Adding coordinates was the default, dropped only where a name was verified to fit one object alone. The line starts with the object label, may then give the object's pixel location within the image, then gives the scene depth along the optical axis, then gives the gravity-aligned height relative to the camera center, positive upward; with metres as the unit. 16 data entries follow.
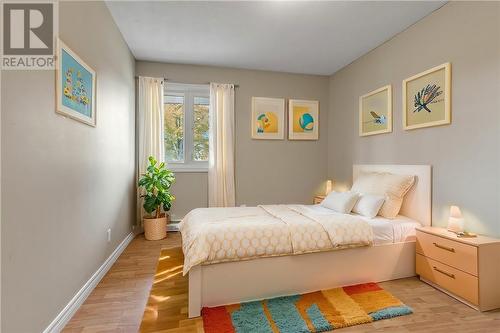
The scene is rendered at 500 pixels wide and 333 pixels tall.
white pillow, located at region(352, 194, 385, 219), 2.62 -0.44
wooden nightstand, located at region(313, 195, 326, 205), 4.08 -0.58
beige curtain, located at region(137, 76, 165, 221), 3.89 +0.71
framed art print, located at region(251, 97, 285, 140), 4.34 +0.86
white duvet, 1.92 -0.60
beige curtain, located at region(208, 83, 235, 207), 4.14 +0.32
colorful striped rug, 1.72 -1.14
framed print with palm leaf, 2.46 +0.75
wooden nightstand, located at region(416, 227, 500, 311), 1.90 -0.85
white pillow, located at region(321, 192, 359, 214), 2.77 -0.43
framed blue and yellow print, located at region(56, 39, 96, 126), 1.70 +0.63
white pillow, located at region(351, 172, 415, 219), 2.69 -0.27
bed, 1.95 -0.89
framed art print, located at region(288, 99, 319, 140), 4.48 +0.87
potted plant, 3.59 -0.47
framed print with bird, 3.19 +0.77
